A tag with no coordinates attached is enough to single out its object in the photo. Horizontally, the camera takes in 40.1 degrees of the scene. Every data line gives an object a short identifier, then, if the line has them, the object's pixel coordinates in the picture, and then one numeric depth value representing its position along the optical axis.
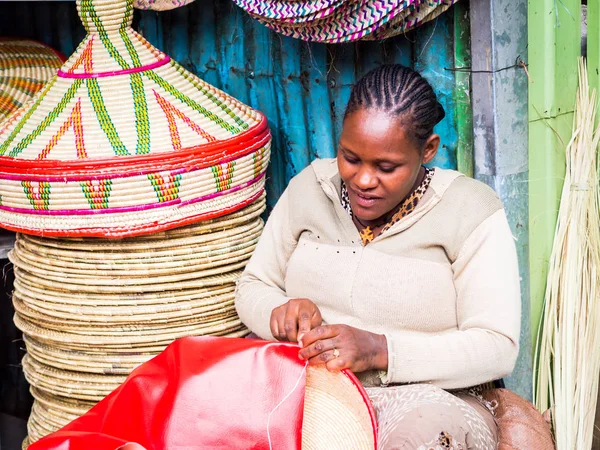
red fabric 1.93
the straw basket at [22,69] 3.25
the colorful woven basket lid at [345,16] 2.33
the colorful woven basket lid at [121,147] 2.39
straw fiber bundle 2.61
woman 2.00
